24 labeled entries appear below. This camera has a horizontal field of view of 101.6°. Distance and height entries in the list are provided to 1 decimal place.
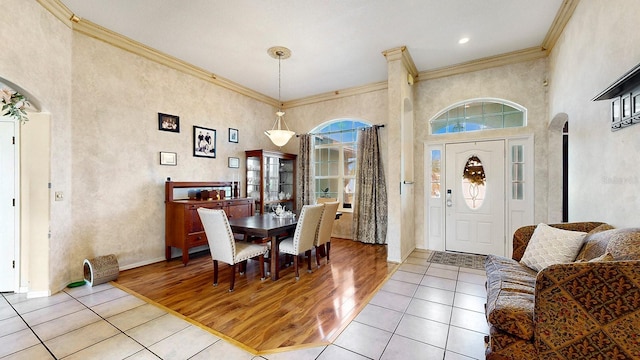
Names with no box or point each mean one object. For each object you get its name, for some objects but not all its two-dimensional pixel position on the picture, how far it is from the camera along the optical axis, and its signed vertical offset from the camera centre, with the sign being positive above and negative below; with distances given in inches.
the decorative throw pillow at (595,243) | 71.3 -18.2
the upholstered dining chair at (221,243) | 114.8 -28.7
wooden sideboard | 153.2 -22.5
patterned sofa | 48.1 -26.9
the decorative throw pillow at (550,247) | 82.2 -22.1
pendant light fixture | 151.6 +28.5
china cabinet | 211.8 +0.7
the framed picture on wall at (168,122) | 159.2 +35.9
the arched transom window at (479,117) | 163.6 +42.0
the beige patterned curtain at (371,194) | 203.6 -11.2
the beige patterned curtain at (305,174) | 234.7 +5.3
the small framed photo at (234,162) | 202.9 +13.7
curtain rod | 203.6 +41.8
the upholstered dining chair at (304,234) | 129.3 -28.0
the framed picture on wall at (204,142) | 177.5 +26.6
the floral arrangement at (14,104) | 95.9 +29.0
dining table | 122.3 -23.4
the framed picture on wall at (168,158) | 159.8 +13.5
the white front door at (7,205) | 110.9 -10.7
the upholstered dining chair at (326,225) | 146.8 -26.0
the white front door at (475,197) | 166.9 -11.5
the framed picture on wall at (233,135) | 202.5 +35.2
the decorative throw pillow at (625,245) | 56.8 -15.0
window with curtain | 225.5 +19.0
